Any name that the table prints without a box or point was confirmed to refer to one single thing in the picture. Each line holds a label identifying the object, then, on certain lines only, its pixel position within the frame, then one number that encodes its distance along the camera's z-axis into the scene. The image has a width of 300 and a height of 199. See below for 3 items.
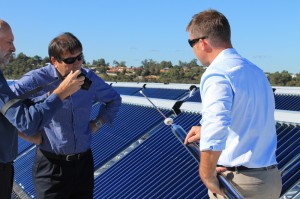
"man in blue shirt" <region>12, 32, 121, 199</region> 3.85
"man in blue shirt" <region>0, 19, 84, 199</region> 3.04
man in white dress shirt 2.51
